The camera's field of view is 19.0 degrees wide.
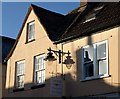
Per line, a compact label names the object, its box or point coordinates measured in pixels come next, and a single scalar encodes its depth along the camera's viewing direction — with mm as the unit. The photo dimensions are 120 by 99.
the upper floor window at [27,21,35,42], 22186
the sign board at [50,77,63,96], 18172
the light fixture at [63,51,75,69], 17641
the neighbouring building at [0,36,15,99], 27022
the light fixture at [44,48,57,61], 17312
